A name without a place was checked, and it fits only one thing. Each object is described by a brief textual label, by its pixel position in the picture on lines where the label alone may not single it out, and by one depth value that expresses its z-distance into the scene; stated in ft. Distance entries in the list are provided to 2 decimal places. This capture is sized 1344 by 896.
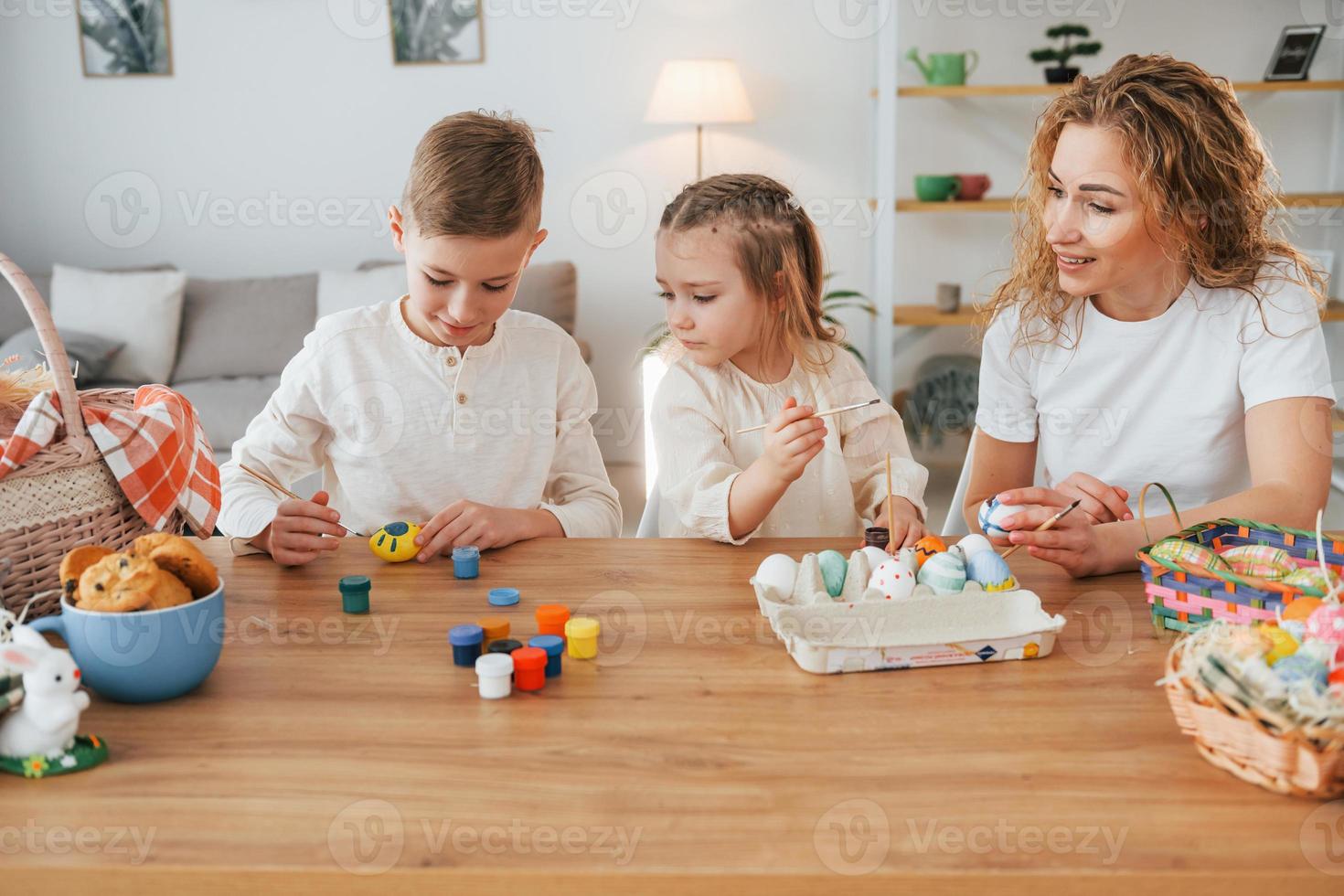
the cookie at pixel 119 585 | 3.14
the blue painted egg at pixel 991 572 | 3.83
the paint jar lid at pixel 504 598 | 4.03
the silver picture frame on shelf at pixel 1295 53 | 13.65
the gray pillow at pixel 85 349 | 12.73
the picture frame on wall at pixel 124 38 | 15.06
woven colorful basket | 3.40
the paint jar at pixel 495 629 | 3.66
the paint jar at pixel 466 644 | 3.49
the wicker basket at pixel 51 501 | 3.49
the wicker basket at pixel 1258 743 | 2.62
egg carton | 3.44
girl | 5.58
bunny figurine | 2.84
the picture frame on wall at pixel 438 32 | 15.02
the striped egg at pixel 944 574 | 3.79
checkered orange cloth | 3.49
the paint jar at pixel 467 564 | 4.33
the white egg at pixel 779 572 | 3.90
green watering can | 13.73
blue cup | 3.14
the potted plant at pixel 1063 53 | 13.50
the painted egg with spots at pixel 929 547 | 4.09
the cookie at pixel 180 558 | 3.26
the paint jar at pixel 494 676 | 3.28
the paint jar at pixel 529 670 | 3.31
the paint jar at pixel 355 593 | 3.94
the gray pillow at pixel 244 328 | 13.83
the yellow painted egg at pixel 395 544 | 4.48
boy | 5.16
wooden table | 2.48
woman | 5.09
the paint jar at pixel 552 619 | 3.69
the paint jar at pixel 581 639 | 3.56
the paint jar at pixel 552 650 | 3.43
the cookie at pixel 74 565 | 3.25
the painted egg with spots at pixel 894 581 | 3.71
